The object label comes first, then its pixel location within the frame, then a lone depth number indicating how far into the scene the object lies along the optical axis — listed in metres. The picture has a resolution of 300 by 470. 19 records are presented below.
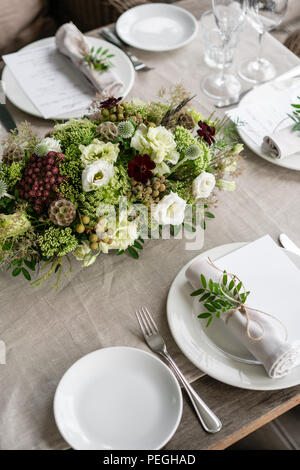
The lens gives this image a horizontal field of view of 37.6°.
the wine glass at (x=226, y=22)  1.18
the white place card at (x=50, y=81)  1.20
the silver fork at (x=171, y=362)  0.72
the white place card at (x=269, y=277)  0.81
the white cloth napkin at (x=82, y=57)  1.21
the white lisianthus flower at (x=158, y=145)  0.81
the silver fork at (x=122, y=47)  1.31
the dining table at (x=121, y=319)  0.73
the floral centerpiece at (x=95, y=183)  0.80
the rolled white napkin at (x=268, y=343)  0.72
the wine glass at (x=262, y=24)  1.16
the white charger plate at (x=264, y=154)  1.07
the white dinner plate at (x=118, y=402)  0.70
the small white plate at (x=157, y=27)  1.37
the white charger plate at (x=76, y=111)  1.19
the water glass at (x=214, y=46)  1.24
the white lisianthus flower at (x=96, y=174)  0.77
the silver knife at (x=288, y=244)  0.94
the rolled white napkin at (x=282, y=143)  1.06
